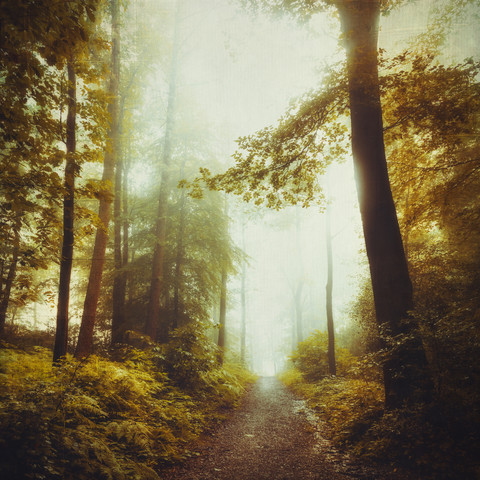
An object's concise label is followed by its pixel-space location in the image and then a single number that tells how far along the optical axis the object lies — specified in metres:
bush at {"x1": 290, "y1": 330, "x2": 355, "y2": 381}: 12.62
